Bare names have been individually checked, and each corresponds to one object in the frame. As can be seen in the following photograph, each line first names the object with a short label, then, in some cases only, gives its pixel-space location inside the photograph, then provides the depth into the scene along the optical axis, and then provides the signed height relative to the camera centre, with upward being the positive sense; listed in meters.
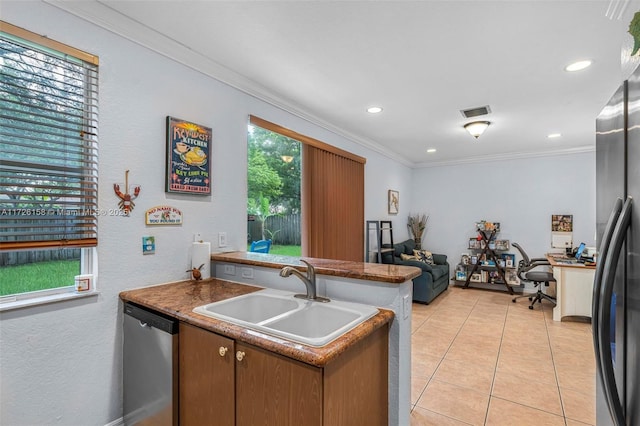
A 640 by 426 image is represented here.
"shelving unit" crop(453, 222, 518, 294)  5.53 -0.92
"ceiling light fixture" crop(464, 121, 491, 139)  3.67 +1.05
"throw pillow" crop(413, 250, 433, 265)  5.39 -0.78
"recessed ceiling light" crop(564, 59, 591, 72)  2.31 +1.15
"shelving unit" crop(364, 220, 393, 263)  4.81 -0.42
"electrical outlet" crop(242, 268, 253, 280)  2.15 -0.43
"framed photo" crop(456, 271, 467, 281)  5.85 -1.20
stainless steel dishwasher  1.54 -0.84
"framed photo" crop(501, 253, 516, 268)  5.57 -0.85
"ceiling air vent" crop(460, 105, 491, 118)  3.27 +1.12
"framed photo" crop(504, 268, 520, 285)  5.44 -1.14
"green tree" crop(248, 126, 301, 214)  4.16 +0.70
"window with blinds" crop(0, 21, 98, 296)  1.47 +0.27
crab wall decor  1.85 +0.10
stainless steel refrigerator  0.80 -0.17
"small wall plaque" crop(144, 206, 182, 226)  2.00 -0.03
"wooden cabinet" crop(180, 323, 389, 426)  1.13 -0.72
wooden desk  3.87 -0.98
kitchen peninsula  1.55 -0.44
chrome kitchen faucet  1.69 -0.39
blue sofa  4.60 -0.96
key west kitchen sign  2.10 +0.39
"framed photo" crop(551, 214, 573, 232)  5.22 -0.16
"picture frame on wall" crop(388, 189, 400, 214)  5.48 +0.21
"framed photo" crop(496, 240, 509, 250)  5.65 -0.59
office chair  4.42 -0.92
